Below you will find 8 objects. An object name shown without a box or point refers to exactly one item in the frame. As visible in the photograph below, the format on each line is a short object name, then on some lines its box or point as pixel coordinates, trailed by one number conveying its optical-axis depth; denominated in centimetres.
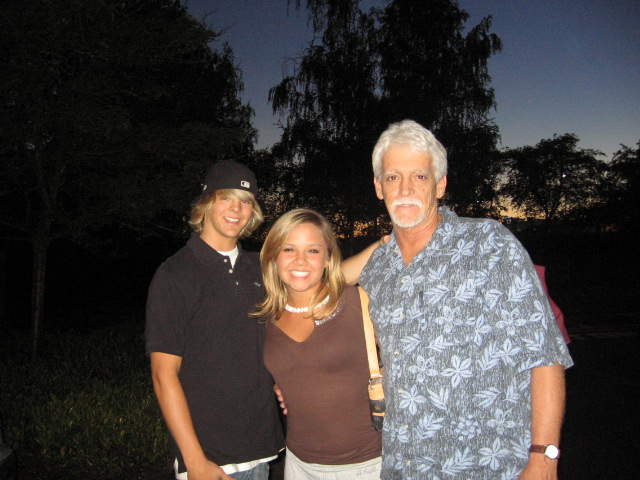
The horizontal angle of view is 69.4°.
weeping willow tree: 1366
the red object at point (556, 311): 192
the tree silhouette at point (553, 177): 5294
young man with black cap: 213
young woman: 222
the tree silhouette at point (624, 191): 3747
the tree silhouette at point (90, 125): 515
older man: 181
